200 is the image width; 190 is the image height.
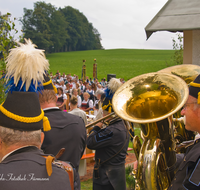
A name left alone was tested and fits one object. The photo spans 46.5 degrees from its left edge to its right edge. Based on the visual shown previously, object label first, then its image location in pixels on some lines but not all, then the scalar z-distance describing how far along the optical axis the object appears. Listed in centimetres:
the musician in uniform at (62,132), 239
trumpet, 321
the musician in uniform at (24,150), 131
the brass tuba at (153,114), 213
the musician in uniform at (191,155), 153
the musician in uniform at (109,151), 314
